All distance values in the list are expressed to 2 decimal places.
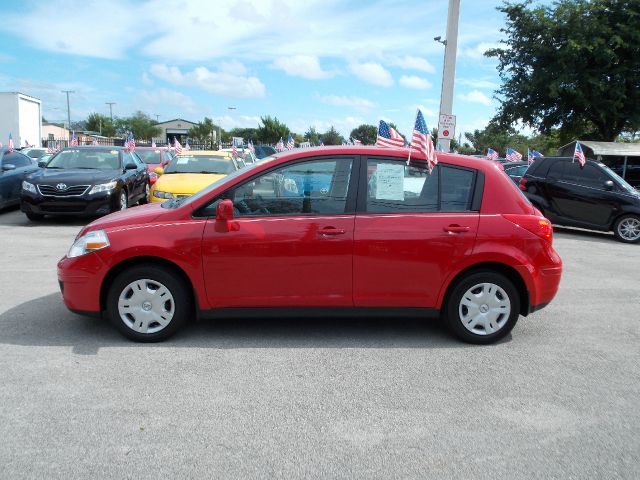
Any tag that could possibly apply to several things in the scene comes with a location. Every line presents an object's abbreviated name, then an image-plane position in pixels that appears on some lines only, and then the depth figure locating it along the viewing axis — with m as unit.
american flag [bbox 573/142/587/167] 11.43
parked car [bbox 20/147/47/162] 24.65
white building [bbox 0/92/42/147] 34.50
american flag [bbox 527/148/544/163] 16.78
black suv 11.33
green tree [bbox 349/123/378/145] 64.22
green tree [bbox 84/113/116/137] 101.53
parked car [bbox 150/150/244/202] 10.32
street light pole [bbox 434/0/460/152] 15.58
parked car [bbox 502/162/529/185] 17.53
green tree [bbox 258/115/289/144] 78.31
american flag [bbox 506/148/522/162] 19.53
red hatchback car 4.55
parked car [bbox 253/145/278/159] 34.86
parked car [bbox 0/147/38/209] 12.31
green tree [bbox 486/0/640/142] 24.02
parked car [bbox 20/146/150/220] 10.87
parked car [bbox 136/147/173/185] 18.64
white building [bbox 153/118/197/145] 112.78
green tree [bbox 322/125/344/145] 57.47
